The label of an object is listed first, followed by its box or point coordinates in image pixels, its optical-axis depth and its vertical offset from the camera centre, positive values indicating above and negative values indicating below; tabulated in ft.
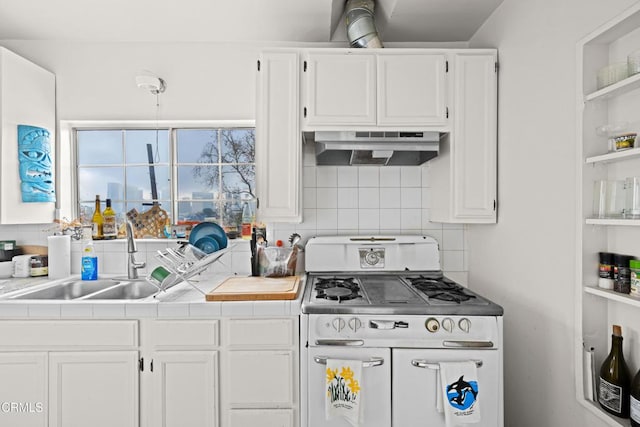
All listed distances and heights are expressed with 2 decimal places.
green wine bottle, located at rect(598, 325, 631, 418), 3.71 -1.96
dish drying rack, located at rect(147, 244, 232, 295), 5.85 -0.97
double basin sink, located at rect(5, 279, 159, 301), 6.60 -1.63
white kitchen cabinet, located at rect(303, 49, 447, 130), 6.31 +2.33
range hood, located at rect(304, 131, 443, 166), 6.22 +1.27
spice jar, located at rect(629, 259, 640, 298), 3.58 -0.73
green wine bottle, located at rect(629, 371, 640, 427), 3.47 -2.02
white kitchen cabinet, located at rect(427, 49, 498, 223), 6.30 +1.43
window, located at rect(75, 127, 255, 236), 7.96 +0.97
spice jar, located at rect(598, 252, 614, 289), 3.96 -0.72
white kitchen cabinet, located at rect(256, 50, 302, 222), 6.38 +1.38
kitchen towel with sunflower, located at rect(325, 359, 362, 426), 4.82 -2.63
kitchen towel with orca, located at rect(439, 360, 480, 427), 4.77 -2.64
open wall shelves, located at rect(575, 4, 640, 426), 3.85 -0.04
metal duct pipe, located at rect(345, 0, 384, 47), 6.41 +3.63
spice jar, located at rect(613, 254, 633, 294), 3.76 -0.73
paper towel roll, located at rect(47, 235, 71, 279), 7.17 -1.01
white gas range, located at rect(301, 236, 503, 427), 4.92 -2.11
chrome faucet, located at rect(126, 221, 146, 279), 6.99 -0.99
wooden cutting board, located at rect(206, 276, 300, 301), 5.40 -1.36
